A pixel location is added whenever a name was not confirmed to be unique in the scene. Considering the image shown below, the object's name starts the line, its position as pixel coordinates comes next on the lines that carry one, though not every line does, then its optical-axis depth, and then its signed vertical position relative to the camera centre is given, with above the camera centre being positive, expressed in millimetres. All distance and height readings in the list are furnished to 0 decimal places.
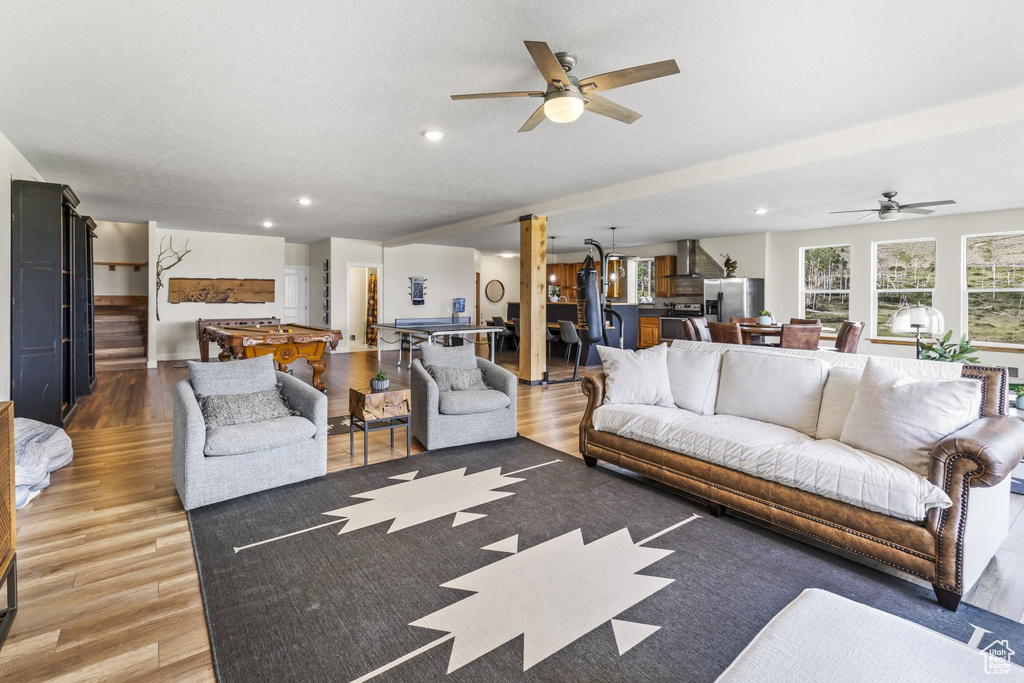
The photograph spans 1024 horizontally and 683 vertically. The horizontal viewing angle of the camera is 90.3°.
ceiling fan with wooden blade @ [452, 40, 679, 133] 2348 +1215
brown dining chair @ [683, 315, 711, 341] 6617 -82
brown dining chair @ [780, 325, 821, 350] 6227 -132
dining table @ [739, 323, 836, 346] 6773 -80
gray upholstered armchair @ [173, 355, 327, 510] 2885 -723
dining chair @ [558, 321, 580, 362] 8320 -163
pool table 5957 -257
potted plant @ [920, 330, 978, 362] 3582 -193
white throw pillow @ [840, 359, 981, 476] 2283 -421
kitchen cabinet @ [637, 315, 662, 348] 10414 -159
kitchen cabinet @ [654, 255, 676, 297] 10906 +1040
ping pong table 7900 -99
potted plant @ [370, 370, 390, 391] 3949 -475
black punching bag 6691 +287
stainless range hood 10508 +1379
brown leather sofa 2000 -854
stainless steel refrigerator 9406 +500
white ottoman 952 -653
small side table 3730 -668
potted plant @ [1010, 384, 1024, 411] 3180 -438
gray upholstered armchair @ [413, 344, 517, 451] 4020 -693
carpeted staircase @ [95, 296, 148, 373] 8555 -299
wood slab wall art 9617 +593
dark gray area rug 1741 -1120
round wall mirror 14531 +902
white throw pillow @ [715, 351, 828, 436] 3002 -405
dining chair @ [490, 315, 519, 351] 10773 -258
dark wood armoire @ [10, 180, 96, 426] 4094 +168
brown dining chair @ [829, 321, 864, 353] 6098 -151
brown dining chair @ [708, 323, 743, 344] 6363 -115
